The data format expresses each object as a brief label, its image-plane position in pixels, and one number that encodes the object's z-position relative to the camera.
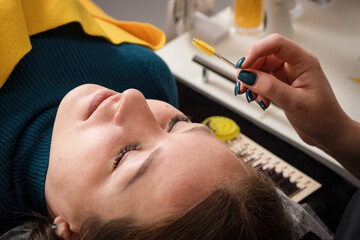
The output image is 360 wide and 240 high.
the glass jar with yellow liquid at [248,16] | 1.29
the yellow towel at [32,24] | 0.84
